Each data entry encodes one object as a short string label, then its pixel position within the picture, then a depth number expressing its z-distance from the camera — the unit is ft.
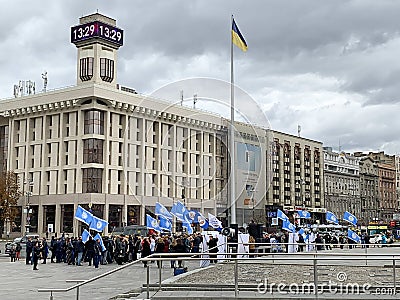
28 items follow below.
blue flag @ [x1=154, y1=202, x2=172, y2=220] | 136.90
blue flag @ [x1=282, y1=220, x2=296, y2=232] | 130.62
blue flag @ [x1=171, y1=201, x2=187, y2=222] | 136.98
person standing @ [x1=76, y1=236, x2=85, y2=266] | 111.75
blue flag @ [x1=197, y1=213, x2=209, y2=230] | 127.99
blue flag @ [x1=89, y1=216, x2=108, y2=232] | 119.55
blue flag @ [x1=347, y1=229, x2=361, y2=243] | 142.61
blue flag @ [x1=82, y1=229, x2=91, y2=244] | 115.32
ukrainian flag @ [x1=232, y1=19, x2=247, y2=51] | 112.68
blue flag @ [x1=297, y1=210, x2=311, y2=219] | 151.96
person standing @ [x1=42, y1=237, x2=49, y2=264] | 118.83
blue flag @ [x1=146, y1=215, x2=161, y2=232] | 133.49
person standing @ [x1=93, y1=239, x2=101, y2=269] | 106.01
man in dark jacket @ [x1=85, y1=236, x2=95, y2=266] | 111.65
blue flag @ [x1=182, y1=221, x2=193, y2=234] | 132.77
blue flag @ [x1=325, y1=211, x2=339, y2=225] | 137.18
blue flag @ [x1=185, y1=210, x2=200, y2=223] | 147.23
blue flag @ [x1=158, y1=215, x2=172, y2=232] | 132.80
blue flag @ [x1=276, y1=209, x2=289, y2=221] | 132.46
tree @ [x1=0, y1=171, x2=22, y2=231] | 269.44
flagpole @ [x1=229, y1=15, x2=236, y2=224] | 100.07
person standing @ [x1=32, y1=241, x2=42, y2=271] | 104.17
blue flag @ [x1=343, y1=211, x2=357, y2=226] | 135.54
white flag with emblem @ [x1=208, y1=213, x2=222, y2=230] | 134.62
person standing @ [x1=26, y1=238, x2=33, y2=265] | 119.85
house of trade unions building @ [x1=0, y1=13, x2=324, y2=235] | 278.87
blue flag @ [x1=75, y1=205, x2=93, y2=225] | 120.26
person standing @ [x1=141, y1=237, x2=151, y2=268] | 103.65
